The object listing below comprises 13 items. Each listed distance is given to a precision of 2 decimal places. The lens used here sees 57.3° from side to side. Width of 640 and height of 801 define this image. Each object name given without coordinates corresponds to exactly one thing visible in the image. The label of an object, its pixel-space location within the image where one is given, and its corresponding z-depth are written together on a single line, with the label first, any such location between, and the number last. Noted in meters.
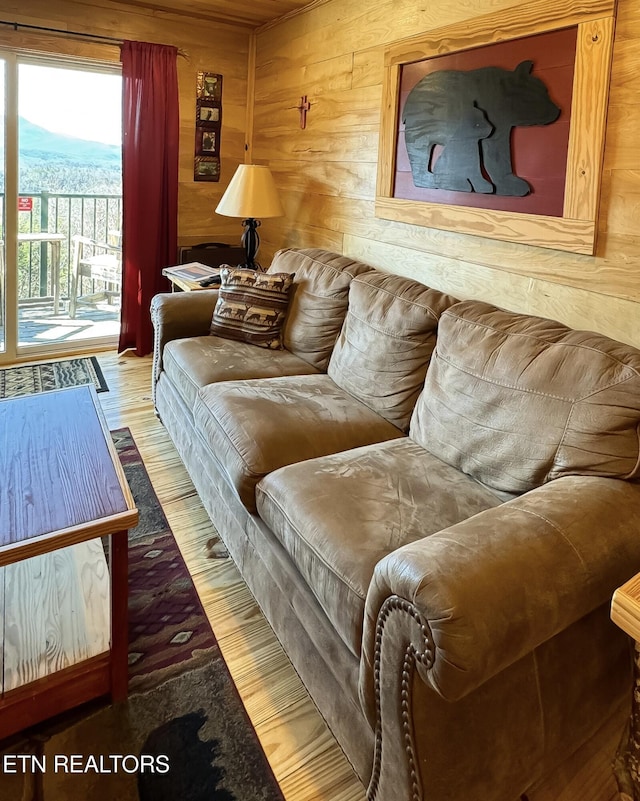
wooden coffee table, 1.39
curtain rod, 3.39
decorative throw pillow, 2.85
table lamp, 3.40
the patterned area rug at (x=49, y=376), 3.51
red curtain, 3.74
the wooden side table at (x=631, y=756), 1.09
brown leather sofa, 1.08
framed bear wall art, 1.84
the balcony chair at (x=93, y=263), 4.60
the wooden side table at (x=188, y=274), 3.43
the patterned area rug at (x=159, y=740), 1.31
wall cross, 3.44
